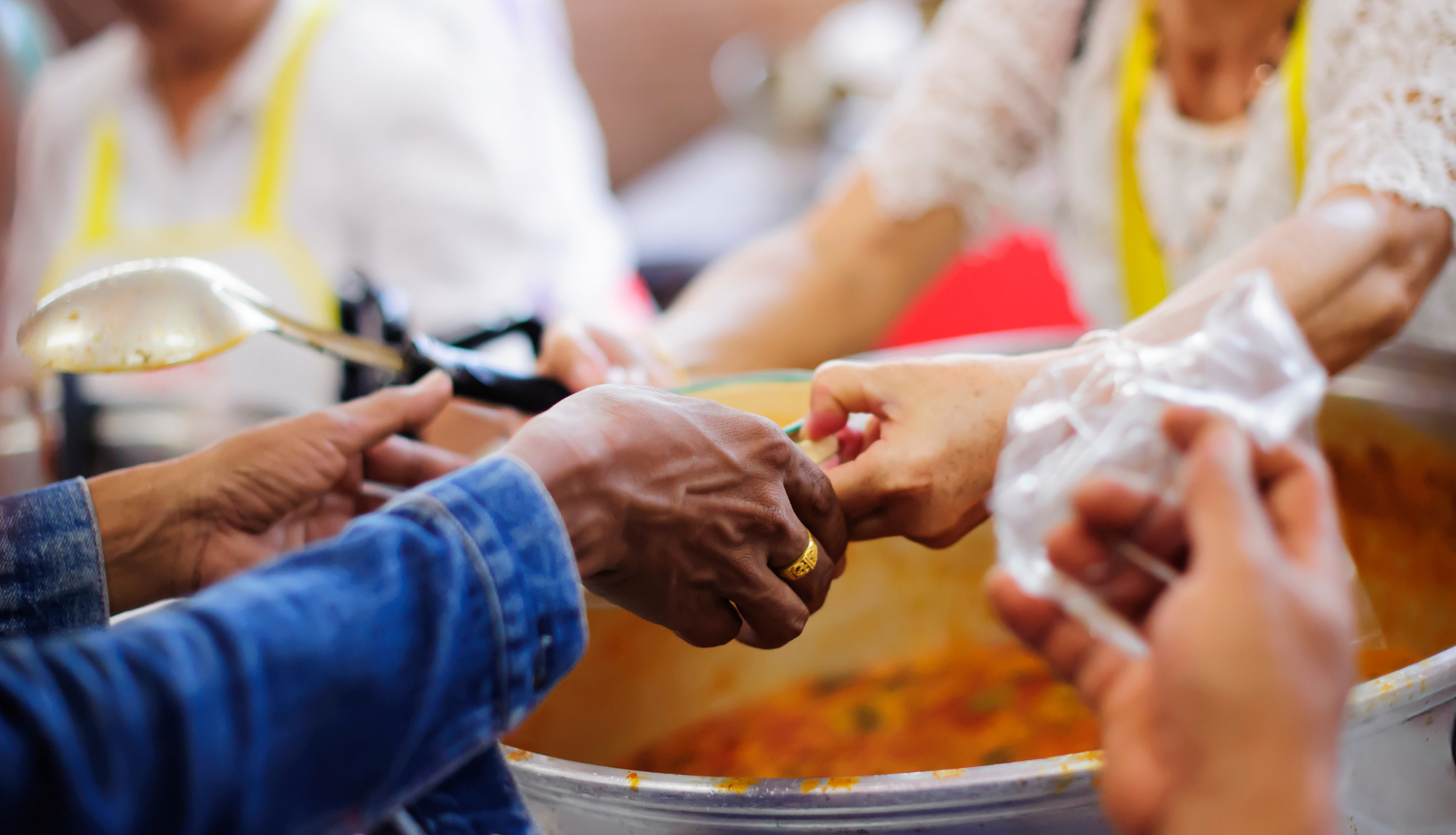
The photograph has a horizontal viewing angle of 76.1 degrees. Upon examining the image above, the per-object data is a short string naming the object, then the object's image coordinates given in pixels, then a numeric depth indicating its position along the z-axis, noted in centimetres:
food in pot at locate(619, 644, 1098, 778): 81
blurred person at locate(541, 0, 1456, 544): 59
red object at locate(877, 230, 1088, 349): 159
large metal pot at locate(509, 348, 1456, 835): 41
